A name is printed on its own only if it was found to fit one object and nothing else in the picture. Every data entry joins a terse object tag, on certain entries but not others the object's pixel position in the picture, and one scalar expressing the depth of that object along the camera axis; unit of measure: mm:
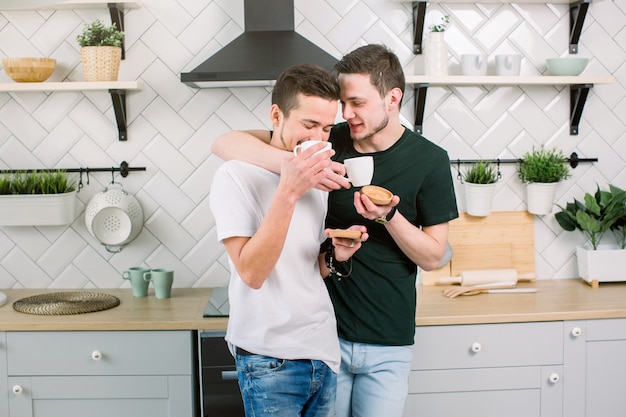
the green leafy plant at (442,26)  2885
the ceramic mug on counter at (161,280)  2795
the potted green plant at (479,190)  2977
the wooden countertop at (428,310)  2488
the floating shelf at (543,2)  2944
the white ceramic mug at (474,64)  2895
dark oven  2475
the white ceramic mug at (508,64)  2906
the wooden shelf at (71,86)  2740
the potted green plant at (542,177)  3006
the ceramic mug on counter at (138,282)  2819
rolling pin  2955
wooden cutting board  3061
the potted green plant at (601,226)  2951
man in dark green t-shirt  1955
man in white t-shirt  1556
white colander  2898
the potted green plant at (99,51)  2766
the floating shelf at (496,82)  2830
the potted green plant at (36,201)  2830
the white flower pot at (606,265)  2971
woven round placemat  2590
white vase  2869
